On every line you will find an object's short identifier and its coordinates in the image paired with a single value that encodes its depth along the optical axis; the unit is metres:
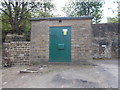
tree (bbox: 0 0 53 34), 12.52
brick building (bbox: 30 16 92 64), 6.19
